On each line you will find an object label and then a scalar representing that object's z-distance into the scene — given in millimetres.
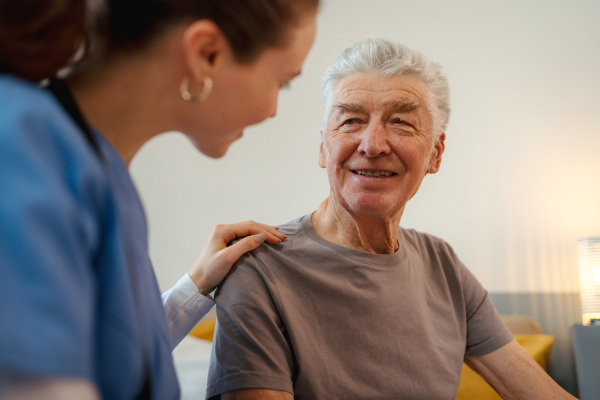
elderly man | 1209
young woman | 442
